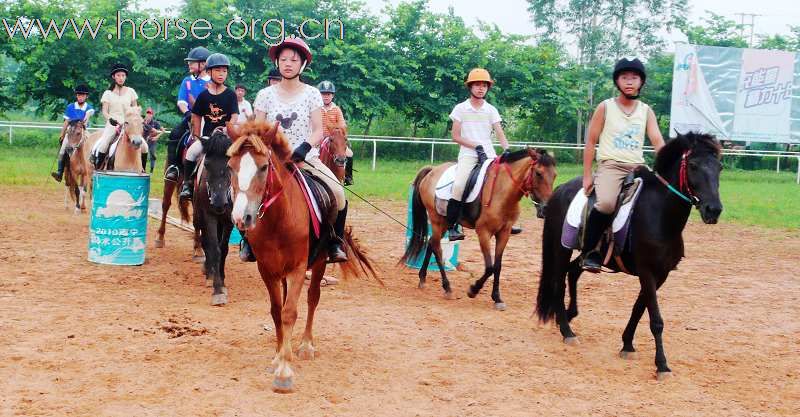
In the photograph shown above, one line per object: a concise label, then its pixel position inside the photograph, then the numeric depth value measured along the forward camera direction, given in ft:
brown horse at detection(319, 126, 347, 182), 35.12
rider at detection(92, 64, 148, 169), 41.37
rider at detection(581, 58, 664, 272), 21.75
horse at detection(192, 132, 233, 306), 22.44
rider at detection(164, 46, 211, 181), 33.58
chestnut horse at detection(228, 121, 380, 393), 16.80
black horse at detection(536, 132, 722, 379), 19.93
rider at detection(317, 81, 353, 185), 35.91
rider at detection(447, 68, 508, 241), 30.25
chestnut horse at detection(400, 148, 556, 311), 28.45
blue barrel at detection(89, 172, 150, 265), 30.73
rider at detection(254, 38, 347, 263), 20.53
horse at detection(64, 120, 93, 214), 48.16
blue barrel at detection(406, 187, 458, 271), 33.83
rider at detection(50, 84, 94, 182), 50.60
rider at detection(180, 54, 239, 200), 28.86
